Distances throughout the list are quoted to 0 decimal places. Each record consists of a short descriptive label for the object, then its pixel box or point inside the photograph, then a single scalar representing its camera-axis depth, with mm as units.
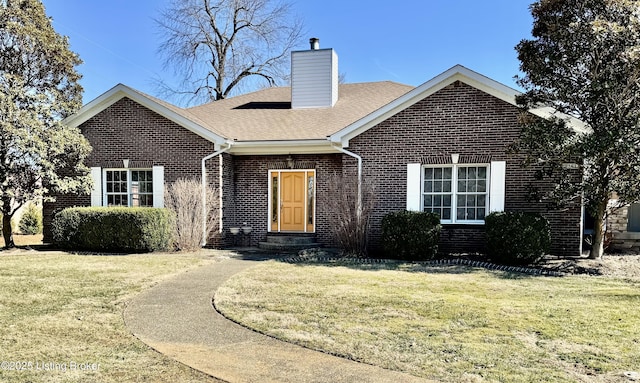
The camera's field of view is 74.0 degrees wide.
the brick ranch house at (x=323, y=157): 11266
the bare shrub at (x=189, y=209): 11945
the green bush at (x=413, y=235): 10391
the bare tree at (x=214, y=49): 26625
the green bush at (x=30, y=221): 17750
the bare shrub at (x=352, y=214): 10945
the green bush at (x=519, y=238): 9633
